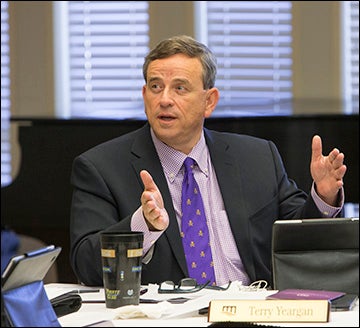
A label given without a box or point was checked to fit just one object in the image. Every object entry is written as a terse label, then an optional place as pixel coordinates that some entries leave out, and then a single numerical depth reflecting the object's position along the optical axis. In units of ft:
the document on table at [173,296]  15.65
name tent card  14.76
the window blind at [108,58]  50.96
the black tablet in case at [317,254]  16.25
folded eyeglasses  18.20
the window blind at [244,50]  49.78
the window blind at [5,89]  51.16
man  20.38
